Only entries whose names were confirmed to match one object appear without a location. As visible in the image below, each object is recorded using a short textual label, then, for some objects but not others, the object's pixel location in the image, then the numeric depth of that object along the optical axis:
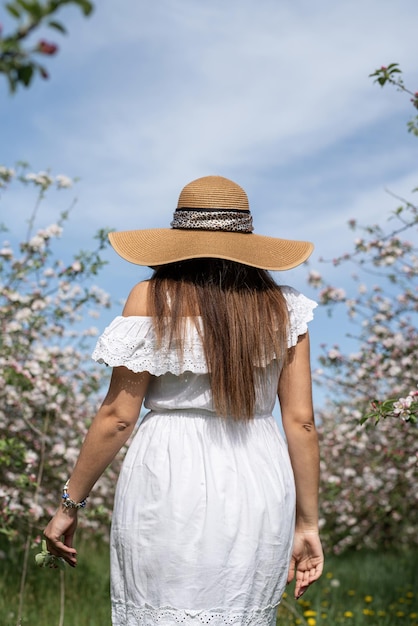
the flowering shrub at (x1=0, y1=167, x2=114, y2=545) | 5.01
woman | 2.47
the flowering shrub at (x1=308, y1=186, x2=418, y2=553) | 5.82
